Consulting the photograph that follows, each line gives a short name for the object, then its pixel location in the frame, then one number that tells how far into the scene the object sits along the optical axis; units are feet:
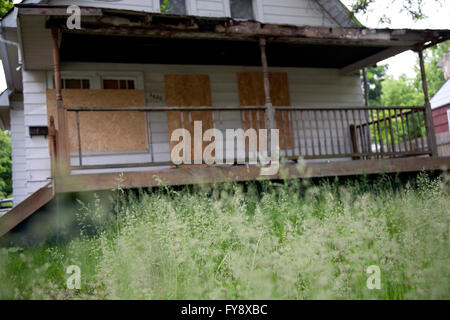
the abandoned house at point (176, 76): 22.03
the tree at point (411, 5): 26.32
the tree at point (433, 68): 112.16
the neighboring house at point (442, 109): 70.38
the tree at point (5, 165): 91.56
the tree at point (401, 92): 114.90
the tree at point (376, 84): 125.15
